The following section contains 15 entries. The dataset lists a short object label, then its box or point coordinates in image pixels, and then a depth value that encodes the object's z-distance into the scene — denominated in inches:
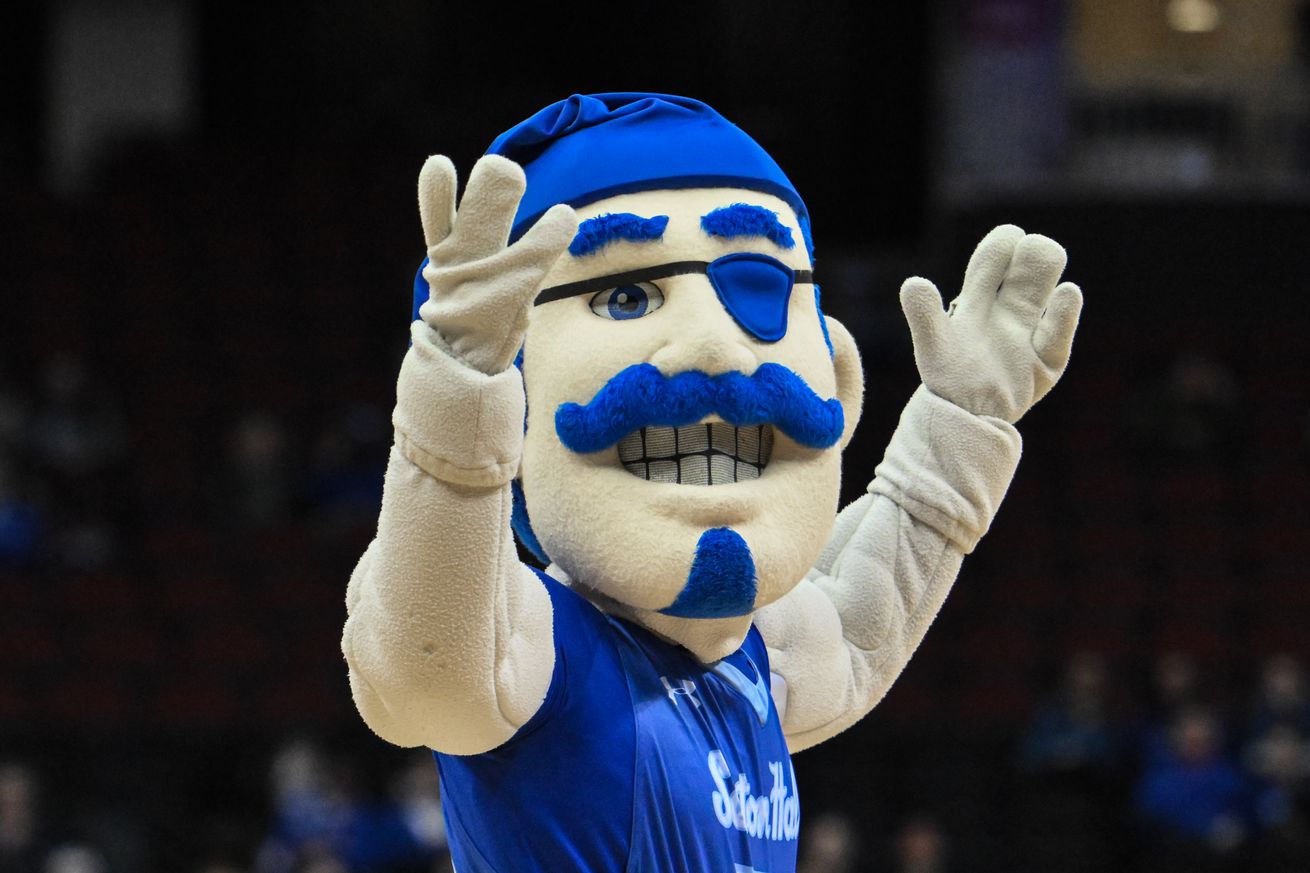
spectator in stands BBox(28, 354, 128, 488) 719.7
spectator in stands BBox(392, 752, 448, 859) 580.2
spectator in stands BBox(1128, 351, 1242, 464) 754.2
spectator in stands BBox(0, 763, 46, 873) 561.0
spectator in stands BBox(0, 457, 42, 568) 679.1
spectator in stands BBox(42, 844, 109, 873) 558.3
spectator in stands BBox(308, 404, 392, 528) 702.5
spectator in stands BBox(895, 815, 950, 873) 573.0
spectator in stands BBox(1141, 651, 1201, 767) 612.4
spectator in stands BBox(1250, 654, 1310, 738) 613.3
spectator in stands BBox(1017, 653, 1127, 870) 606.5
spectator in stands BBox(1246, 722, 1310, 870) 574.6
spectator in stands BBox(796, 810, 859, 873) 561.9
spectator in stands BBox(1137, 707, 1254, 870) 593.6
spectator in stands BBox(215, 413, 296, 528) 707.4
